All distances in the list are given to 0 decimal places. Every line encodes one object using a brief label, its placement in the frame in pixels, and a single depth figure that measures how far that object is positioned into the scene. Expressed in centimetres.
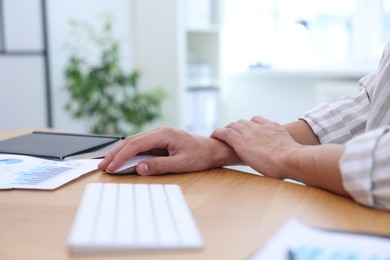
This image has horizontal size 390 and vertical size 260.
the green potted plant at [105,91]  289
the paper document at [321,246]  51
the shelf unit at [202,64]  338
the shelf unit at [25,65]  276
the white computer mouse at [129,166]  88
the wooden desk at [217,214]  55
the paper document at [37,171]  82
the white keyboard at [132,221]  54
